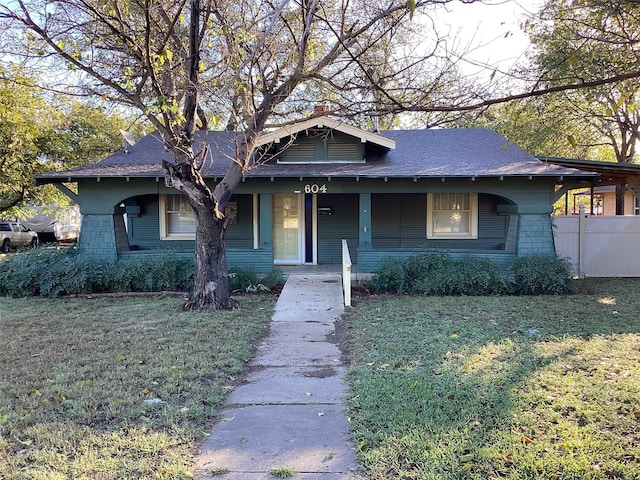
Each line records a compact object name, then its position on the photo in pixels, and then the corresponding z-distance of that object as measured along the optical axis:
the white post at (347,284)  9.09
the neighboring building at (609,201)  23.58
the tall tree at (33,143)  15.37
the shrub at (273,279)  11.19
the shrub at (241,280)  10.91
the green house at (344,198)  11.37
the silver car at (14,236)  22.19
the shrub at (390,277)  10.52
